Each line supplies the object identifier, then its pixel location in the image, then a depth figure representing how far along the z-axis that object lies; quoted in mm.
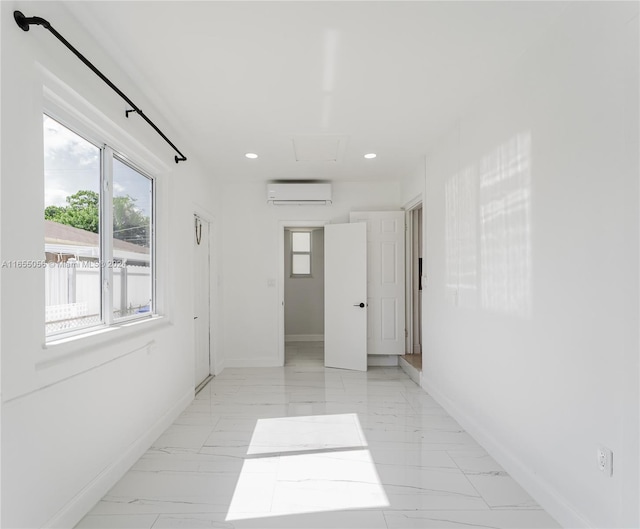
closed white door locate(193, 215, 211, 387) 4156
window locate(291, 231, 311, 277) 7094
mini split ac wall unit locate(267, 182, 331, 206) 4926
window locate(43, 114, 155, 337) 1860
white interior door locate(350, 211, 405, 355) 5043
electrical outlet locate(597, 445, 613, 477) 1536
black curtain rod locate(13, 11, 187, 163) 1465
